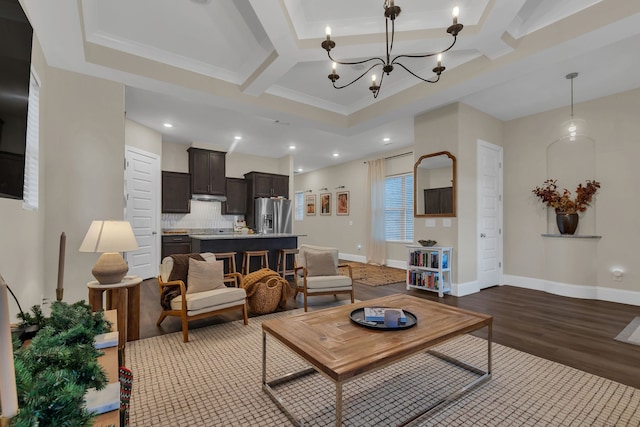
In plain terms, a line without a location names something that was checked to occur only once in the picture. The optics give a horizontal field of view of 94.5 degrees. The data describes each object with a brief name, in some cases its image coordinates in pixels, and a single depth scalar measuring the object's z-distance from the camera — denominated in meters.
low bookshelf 4.55
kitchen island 5.08
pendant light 4.57
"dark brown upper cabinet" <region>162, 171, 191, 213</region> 6.55
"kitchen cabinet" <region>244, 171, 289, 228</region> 7.66
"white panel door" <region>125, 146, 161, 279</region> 5.51
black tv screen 1.37
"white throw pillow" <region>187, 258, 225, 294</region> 3.29
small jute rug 5.70
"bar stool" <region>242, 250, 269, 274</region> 5.32
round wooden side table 2.63
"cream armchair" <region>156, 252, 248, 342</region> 2.99
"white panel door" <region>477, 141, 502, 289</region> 4.92
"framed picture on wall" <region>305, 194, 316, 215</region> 10.33
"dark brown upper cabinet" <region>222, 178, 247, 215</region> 7.61
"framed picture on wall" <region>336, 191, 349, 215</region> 8.95
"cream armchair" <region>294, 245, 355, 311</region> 3.92
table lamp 2.54
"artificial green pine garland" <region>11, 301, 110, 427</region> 0.70
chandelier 2.07
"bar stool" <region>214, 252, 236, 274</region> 4.98
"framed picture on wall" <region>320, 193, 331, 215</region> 9.63
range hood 6.97
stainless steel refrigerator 7.52
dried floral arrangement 4.48
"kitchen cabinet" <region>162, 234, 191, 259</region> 6.32
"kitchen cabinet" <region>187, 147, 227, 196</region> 6.90
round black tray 2.04
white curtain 7.72
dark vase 4.55
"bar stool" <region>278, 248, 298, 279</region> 5.68
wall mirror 4.69
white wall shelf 4.41
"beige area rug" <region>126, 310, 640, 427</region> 1.81
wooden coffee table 1.60
